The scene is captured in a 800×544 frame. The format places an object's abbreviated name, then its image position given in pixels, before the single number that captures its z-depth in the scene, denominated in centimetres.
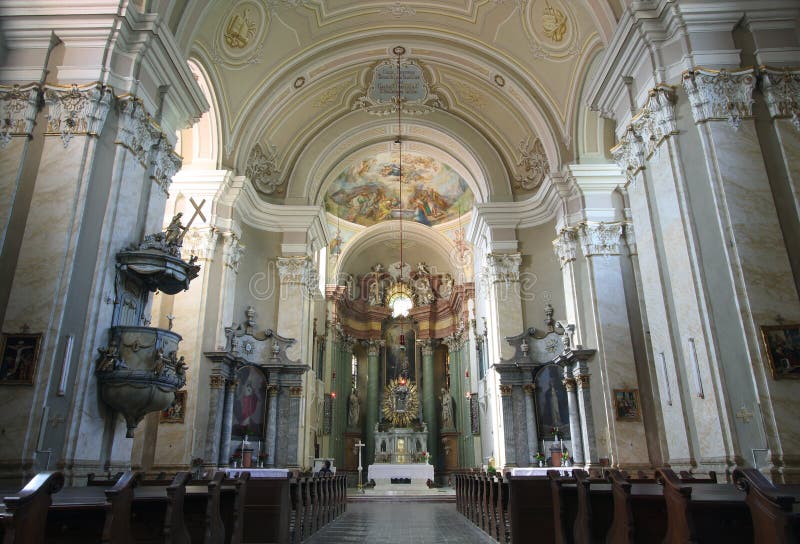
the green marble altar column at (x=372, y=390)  2283
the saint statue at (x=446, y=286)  2436
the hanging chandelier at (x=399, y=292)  1526
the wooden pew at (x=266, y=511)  585
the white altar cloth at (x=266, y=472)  1020
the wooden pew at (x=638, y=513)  382
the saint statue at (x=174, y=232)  739
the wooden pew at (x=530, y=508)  546
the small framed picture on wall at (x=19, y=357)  591
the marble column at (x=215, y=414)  1112
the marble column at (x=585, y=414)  1090
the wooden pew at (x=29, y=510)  266
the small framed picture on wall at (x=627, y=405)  1002
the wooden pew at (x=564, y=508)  477
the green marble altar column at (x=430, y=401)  2255
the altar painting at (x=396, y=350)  2414
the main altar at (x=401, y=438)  1869
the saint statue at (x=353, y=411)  2256
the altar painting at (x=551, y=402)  1218
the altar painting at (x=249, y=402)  1215
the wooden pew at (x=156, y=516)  371
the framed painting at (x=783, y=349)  571
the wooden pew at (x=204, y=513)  420
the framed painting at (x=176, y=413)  1048
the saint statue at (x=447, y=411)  2209
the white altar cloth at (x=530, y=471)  1074
